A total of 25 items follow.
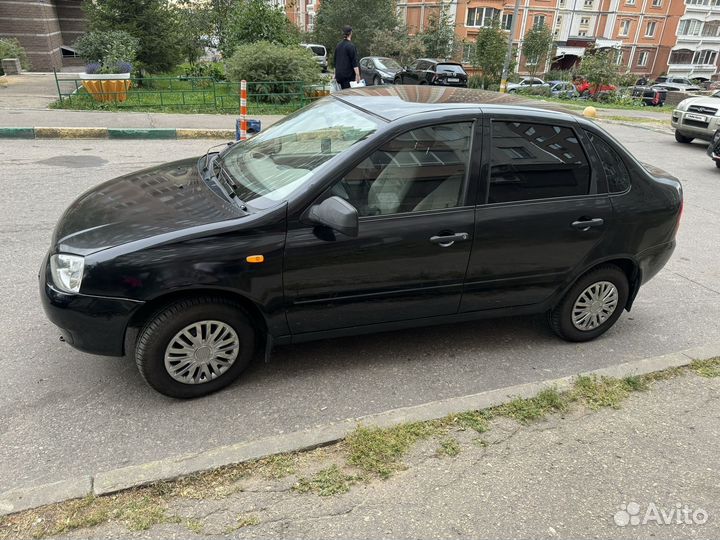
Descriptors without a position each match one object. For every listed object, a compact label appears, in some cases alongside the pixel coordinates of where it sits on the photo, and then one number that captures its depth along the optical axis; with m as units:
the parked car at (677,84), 39.62
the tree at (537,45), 45.84
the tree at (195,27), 22.36
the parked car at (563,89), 29.83
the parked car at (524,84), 31.98
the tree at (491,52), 36.31
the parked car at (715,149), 10.64
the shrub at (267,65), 13.80
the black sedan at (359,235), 3.00
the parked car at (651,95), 30.58
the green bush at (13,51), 18.90
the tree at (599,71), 26.61
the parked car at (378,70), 24.69
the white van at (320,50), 37.46
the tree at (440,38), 42.09
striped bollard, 9.34
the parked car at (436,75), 24.64
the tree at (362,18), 39.66
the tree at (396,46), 38.56
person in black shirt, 12.77
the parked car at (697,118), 12.62
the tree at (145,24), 16.17
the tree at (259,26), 16.67
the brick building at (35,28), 20.69
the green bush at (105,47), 14.55
